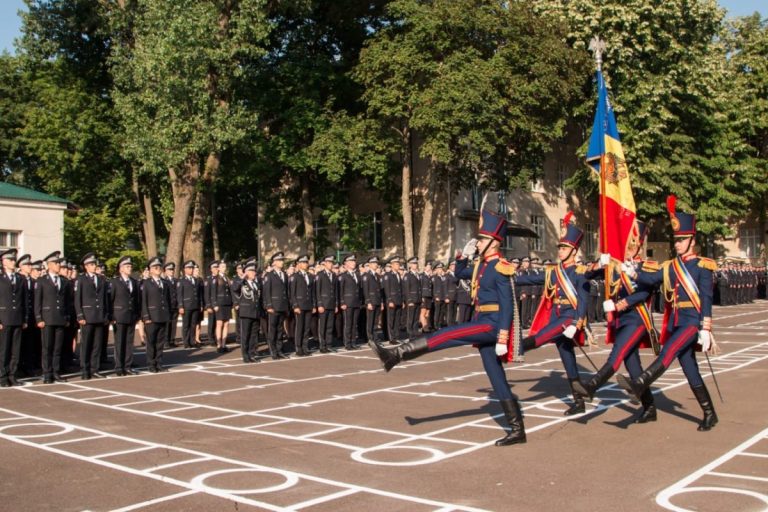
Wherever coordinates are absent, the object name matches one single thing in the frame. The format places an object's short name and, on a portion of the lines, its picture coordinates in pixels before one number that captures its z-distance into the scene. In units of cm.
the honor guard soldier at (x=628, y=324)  927
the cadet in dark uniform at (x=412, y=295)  2169
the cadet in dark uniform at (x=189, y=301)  1942
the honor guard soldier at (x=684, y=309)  879
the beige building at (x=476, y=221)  3878
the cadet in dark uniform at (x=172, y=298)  1881
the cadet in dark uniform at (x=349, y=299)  1942
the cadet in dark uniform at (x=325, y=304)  1867
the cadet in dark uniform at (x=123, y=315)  1470
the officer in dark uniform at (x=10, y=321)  1315
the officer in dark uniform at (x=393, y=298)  2089
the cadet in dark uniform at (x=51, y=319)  1369
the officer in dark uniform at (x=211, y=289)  1958
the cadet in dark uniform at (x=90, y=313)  1405
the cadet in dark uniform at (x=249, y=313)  1675
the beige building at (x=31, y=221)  3188
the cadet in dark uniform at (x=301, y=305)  1806
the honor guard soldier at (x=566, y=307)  973
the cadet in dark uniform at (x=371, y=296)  2006
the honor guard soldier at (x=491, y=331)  820
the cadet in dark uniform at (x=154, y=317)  1516
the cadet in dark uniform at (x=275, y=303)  1736
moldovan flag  1014
